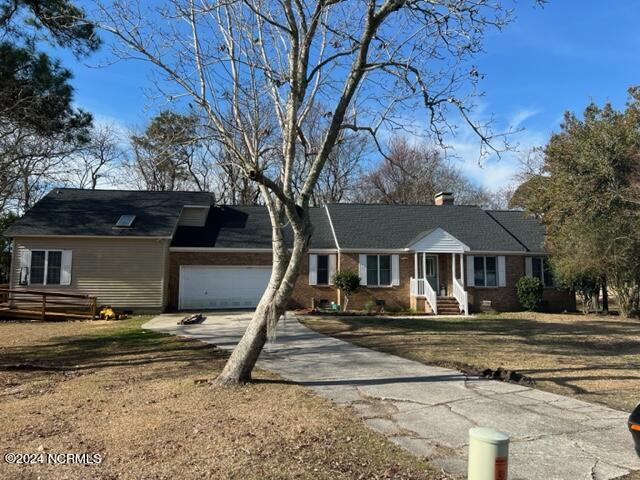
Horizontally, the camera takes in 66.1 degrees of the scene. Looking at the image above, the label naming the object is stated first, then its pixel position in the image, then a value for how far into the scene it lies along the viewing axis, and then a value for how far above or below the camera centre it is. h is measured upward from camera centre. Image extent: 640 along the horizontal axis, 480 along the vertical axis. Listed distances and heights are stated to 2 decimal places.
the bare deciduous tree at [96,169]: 32.09 +7.64
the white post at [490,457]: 3.07 -1.08
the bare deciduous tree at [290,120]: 7.38 +2.84
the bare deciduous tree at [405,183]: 36.31 +8.02
